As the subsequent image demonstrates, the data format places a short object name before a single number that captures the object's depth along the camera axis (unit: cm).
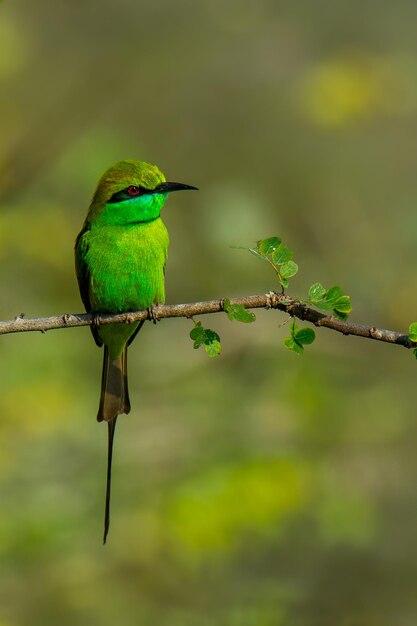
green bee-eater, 604
